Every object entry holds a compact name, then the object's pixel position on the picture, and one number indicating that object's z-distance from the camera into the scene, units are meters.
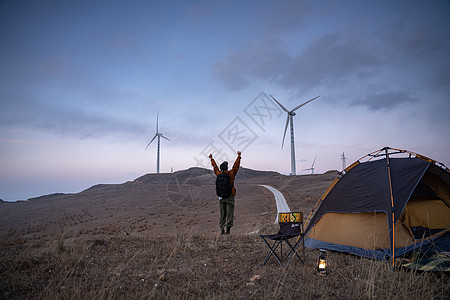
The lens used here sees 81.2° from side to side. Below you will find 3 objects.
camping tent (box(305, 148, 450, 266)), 5.75
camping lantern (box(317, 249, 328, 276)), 4.66
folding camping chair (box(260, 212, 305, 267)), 5.22
